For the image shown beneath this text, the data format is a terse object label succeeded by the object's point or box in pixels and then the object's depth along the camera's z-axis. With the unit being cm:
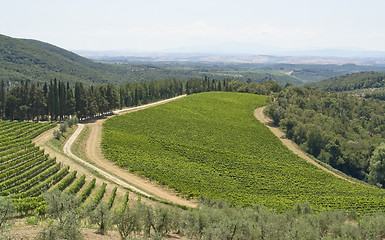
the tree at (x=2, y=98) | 8953
